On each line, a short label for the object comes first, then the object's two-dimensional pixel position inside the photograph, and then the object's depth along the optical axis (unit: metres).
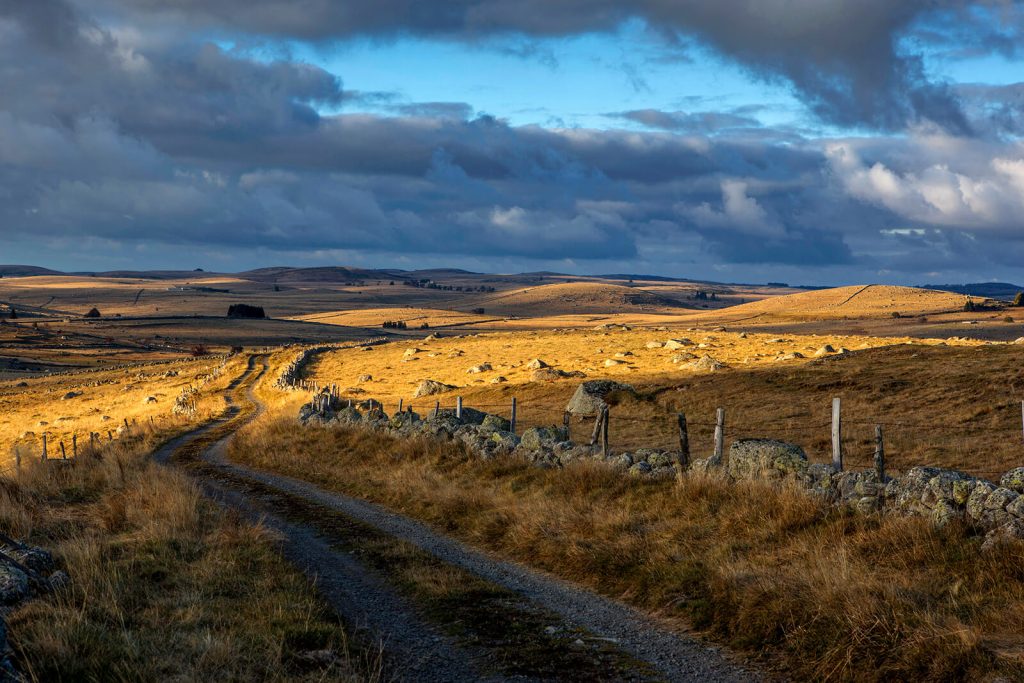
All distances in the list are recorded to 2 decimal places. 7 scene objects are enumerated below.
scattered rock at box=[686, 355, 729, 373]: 52.59
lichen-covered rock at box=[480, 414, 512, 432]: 24.43
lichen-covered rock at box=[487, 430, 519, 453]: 21.59
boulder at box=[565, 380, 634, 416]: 39.22
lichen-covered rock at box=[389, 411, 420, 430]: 26.92
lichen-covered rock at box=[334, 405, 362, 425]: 31.27
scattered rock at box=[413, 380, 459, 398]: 54.14
